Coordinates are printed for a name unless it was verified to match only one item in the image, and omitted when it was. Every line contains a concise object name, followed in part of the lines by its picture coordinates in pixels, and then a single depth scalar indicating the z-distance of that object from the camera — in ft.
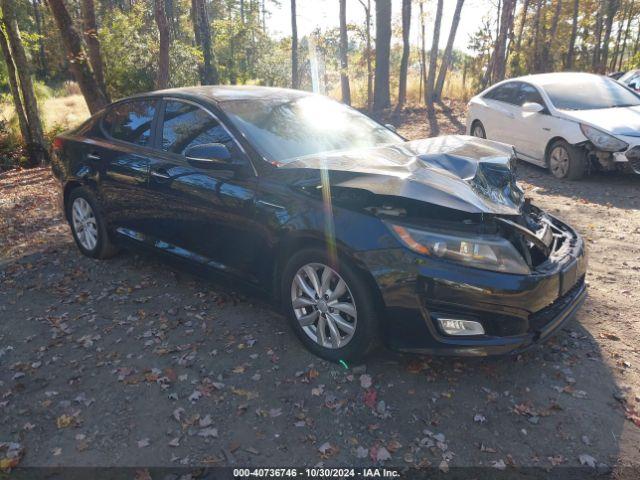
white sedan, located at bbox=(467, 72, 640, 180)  23.68
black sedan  9.77
